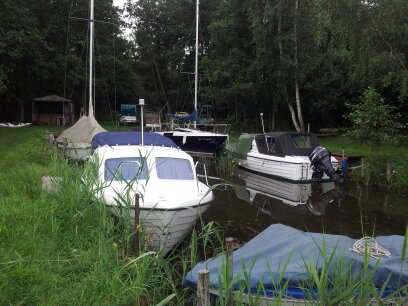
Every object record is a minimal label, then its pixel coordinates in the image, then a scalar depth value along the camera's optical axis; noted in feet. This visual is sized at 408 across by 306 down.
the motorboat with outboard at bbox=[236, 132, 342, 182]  49.44
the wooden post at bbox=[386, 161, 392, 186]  48.01
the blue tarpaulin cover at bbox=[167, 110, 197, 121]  77.77
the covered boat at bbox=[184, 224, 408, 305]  12.41
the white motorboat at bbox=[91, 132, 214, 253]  21.71
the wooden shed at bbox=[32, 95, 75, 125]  115.96
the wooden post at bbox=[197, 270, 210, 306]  11.50
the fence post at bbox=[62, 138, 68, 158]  33.78
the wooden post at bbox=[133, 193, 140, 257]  18.20
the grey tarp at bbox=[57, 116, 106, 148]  54.60
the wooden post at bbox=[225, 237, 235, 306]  12.38
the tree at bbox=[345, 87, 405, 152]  49.80
